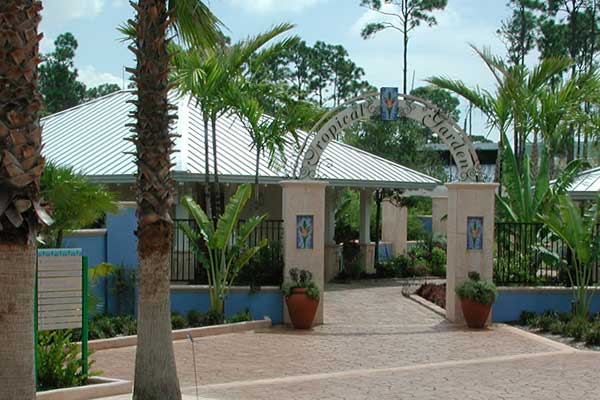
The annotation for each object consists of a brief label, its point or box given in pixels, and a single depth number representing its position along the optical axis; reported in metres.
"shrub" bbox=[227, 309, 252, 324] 16.61
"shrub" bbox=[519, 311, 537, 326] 17.53
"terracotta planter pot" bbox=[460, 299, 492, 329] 16.98
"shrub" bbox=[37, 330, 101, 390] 10.48
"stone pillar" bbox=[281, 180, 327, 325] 17.22
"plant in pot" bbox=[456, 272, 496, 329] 16.91
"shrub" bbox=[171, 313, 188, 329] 15.80
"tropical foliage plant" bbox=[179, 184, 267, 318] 16.42
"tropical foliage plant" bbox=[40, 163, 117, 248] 13.20
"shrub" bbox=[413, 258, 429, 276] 28.02
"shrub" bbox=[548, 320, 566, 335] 16.19
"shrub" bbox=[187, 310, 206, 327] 16.17
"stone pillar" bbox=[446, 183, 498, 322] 17.56
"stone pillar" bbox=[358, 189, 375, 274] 26.64
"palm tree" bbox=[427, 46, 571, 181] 19.38
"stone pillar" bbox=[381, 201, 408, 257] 31.06
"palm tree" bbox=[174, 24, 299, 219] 16.75
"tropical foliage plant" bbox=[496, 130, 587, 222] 21.06
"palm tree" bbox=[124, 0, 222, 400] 9.06
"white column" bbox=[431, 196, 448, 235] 36.12
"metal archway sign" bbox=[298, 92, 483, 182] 17.91
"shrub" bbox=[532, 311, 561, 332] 16.72
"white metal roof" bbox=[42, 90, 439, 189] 21.50
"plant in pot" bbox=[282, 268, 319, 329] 16.75
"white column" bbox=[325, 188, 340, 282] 25.80
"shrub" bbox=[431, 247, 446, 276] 28.70
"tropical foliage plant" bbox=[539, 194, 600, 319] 16.56
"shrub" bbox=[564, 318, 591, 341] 15.56
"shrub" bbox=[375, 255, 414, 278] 27.48
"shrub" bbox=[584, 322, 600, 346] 15.20
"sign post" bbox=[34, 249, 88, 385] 10.77
